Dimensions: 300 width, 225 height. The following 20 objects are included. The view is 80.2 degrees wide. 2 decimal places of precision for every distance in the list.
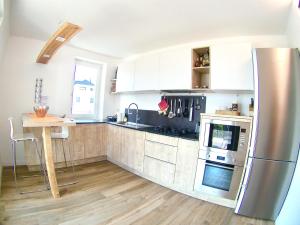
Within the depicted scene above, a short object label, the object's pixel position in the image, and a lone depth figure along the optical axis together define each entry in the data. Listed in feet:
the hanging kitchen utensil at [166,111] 10.96
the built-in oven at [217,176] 7.39
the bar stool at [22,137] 7.49
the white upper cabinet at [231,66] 7.71
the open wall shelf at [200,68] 9.08
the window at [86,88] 12.85
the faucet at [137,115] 12.80
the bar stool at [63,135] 8.97
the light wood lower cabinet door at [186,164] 8.19
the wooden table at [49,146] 6.89
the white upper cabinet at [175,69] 9.20
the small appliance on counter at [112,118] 13.34
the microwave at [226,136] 7.20
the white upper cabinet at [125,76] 12.24
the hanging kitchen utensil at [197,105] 9.82
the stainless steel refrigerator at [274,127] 6.23
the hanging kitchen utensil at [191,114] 9.98
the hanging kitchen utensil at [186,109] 10.25
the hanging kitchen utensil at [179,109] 10.48
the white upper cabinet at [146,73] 10.66
